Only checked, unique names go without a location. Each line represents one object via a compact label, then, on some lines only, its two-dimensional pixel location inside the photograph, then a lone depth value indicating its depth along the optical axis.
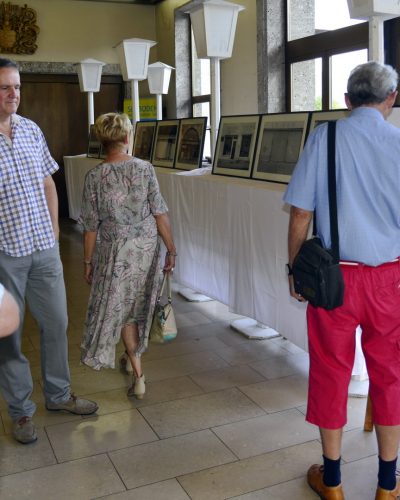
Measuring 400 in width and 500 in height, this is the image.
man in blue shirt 1.97
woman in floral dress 2.92
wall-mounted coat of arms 9.24
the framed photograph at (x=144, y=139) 5.79
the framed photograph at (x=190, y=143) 4.86
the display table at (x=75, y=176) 7.71
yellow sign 9.67
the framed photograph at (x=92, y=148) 7.74
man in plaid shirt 2.51
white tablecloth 3.43
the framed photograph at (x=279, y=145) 3.49
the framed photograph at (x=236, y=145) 3.96
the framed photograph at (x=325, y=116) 3.18
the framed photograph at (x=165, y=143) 5.28
